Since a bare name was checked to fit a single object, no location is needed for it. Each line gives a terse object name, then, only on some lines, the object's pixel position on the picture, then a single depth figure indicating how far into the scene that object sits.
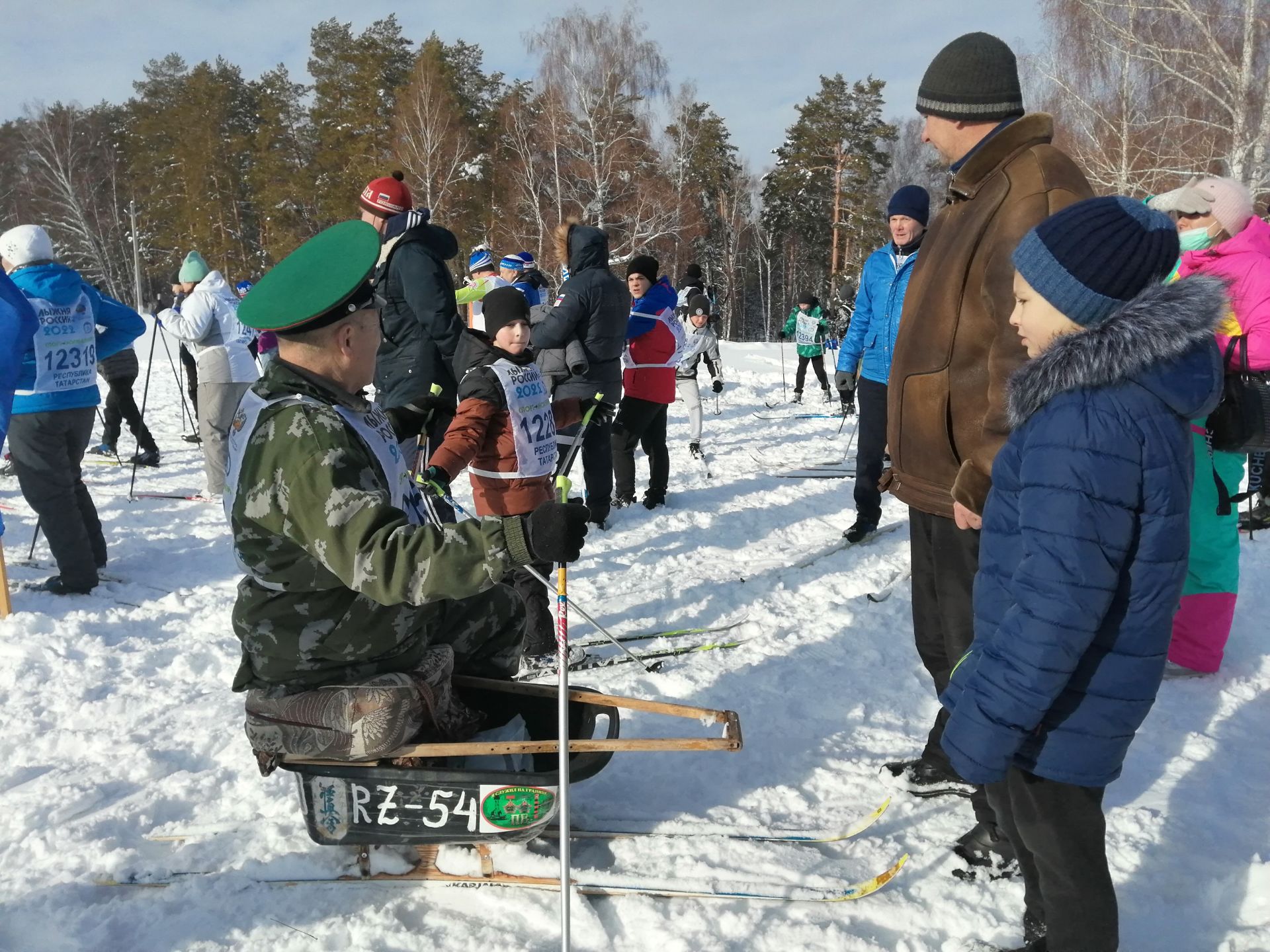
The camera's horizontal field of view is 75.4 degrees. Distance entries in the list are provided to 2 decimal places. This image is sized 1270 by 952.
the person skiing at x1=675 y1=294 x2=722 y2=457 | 8.89
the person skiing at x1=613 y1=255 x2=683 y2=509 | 6.71
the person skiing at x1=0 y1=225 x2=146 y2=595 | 4.63
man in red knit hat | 4.48
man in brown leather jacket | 2.09
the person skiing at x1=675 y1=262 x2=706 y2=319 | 11.97
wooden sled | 2.25
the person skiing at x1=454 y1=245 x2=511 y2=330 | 7.80
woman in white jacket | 6.91
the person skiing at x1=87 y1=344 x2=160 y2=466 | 8.18
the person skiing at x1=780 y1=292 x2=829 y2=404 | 12.81
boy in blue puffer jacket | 1.56
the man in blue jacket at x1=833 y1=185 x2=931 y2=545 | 5.16
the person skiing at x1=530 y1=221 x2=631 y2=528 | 5.68
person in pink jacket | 3.56
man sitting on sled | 1.93
